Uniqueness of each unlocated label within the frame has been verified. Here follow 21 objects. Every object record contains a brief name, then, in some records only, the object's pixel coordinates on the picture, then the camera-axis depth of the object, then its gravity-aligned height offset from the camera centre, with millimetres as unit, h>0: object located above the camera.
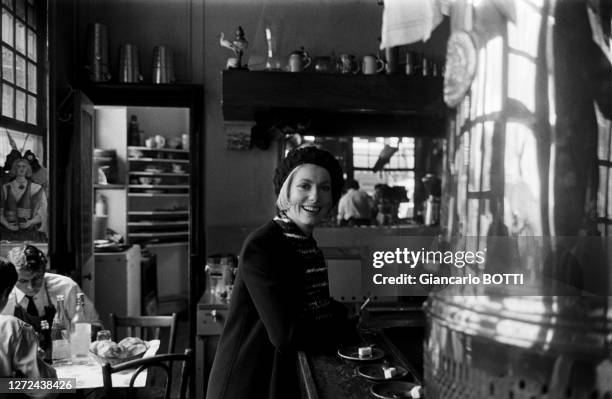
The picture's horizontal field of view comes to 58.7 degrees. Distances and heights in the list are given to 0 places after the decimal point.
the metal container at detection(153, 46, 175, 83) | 3164 +775
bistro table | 1596 -535
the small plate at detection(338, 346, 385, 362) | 1055 -310
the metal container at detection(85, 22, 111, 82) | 3074 +820
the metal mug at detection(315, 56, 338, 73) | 2789 +688
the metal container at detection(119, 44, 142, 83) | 3129 +767
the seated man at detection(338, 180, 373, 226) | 3256 -52
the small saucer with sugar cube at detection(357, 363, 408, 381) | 938 -309
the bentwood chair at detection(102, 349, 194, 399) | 1505 -509
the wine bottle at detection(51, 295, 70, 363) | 1718 -455
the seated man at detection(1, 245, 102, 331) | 1846 -336
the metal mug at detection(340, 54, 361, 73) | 2816 +698
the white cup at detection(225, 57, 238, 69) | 2488 +618
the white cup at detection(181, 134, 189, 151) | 4945 +515
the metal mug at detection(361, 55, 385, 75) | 2657 +664
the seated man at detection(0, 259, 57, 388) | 1436 -398
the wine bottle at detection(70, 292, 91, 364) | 1761 -468
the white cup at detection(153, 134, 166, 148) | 4782 +496
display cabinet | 4672 +104
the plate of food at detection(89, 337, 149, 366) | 1702 -490
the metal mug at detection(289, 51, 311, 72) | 2599 +654
